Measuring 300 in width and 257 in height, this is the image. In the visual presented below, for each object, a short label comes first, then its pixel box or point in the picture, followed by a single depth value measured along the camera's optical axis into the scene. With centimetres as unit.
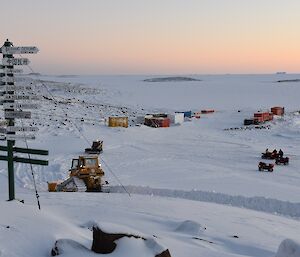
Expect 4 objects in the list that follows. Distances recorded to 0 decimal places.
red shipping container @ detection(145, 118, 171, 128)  4321
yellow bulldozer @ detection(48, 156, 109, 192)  1819
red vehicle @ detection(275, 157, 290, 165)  2650
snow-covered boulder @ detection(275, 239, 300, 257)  701
